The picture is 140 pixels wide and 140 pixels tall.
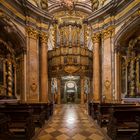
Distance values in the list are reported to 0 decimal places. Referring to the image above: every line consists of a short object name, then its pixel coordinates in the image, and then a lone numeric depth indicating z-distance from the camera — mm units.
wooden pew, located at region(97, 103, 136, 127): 4368
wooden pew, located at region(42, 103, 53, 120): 5384
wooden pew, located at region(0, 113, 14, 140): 1937
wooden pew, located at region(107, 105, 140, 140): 3048
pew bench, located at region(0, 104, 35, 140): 3016
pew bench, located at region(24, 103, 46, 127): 4199
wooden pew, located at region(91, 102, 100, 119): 5508
